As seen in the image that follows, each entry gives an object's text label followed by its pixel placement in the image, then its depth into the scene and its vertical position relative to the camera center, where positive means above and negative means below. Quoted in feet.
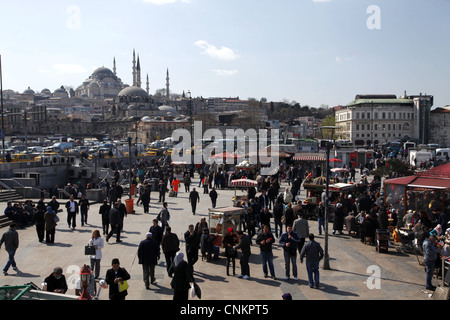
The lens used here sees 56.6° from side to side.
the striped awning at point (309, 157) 91.91 -4.70
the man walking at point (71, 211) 43.34 -7.53
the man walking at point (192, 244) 29.71 -7.68
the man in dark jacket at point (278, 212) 40.45 -7.42
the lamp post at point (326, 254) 31.12 -8.80
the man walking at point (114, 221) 36.99 -7.35
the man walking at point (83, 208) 45.06 -7.54
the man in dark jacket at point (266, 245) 28.32 -7.35
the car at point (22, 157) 106.47 -4.61
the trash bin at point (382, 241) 35.60 -9.04
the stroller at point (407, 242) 35.65 -9.21
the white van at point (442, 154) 127.91 -6.07
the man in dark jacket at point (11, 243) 29.41 -7.39
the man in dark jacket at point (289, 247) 28.35 -7.50
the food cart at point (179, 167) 99.04 -7.67
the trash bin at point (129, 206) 53.60 -8.67
